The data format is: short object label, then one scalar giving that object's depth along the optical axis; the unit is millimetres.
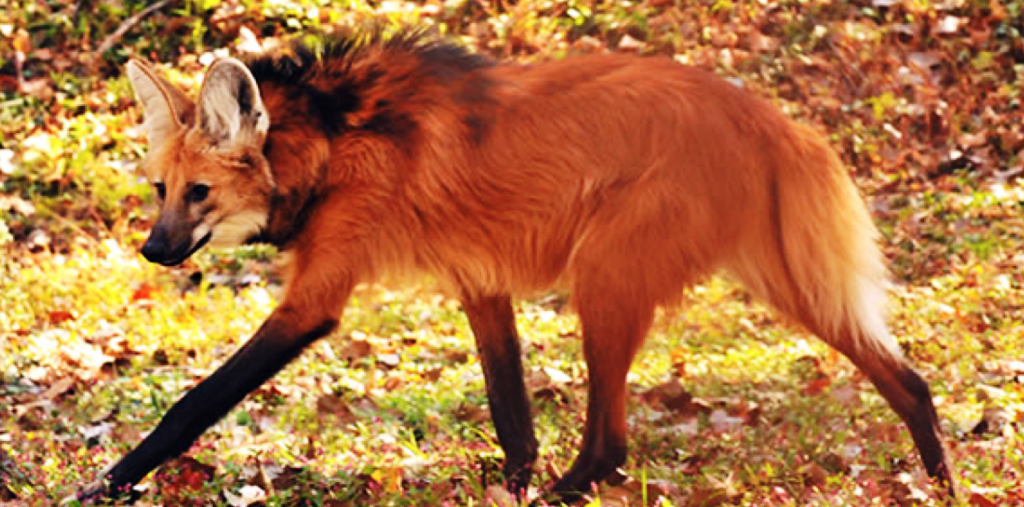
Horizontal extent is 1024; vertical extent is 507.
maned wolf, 7246
